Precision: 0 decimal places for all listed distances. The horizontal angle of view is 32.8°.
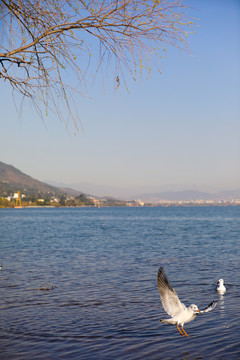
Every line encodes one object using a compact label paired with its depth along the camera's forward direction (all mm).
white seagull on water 15370
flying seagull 8119
